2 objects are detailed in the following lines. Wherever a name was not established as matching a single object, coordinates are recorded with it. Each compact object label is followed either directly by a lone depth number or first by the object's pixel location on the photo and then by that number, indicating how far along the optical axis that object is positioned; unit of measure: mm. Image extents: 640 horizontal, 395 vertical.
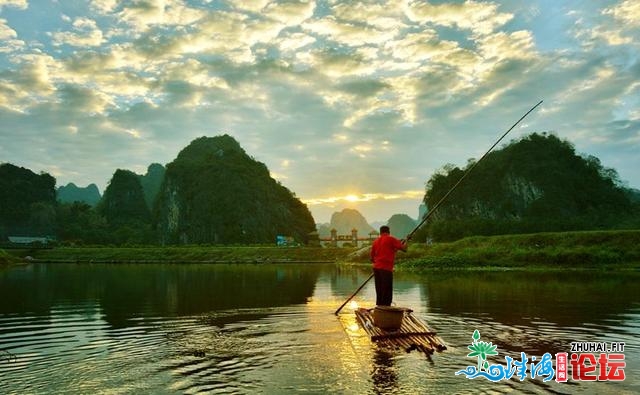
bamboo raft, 8898
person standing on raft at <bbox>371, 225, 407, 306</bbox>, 11586
